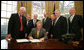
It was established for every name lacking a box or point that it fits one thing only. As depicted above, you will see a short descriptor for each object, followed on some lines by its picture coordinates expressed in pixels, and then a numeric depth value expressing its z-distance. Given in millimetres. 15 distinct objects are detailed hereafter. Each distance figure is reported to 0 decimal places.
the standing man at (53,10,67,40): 3589
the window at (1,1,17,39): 5594
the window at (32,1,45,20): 6406
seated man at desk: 2771
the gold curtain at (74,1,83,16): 5473
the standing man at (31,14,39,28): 4267
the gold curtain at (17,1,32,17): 6062
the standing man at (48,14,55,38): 4039
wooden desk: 1698
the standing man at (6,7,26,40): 3261
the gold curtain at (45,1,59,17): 6305
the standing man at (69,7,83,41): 3585
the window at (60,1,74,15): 6196
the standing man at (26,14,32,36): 4205
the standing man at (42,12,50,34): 4093
